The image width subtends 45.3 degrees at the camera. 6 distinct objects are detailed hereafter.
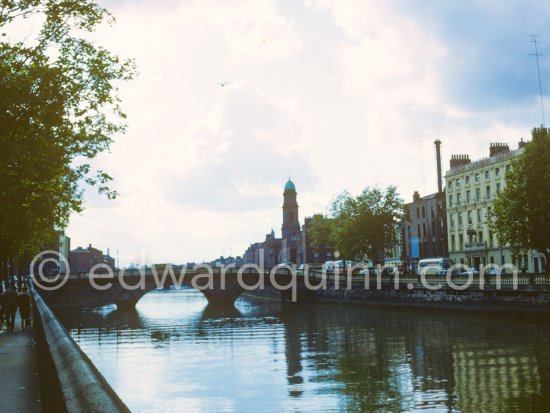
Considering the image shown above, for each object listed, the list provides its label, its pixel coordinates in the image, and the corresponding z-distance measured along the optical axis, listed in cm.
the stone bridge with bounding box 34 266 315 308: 8425
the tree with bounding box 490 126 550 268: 5619
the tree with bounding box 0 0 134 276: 2316
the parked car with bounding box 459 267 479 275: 6603
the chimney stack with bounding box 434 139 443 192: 10638
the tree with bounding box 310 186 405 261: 8600
